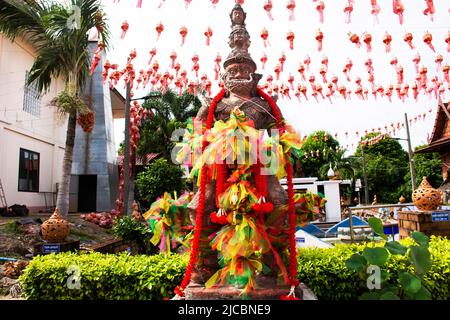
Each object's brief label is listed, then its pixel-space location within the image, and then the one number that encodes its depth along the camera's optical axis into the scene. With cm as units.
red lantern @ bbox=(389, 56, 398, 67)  690
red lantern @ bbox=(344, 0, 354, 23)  483
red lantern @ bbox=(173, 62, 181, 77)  721
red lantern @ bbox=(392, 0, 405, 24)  471
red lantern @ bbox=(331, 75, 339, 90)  766
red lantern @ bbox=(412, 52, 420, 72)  691
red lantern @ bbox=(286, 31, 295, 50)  602
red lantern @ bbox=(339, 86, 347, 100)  787
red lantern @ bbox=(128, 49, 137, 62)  698
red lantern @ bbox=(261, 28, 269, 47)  594
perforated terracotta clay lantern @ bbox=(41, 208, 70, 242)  498
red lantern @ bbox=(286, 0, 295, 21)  470
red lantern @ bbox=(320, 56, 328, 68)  710
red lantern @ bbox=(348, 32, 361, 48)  611
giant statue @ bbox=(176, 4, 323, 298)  229
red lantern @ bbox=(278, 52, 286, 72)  696
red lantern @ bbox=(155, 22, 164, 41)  561
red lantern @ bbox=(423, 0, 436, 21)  465
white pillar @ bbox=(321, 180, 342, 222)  1656
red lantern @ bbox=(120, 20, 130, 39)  559
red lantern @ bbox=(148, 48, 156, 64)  661
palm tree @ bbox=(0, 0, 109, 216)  869
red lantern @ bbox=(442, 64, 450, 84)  715
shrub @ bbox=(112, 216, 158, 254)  725
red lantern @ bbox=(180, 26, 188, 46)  573
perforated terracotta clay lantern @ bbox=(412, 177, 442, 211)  505
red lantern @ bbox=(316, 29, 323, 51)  606
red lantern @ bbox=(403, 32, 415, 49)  618
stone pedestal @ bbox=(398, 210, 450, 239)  497
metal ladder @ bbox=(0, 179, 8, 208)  1124
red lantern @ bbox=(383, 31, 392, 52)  618
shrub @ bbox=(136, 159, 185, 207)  1089
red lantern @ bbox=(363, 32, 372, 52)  609
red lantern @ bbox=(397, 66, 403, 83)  721
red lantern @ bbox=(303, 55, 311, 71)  723
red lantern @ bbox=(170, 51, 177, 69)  680
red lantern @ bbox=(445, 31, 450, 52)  609
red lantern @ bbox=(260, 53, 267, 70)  708
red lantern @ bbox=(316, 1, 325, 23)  478
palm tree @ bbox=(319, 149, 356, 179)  2801
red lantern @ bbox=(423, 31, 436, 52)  611
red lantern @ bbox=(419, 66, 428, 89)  719
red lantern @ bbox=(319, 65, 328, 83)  721
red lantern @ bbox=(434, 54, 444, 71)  691
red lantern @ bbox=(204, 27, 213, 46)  586
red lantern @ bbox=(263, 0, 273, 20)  468
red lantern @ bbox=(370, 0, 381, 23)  448
